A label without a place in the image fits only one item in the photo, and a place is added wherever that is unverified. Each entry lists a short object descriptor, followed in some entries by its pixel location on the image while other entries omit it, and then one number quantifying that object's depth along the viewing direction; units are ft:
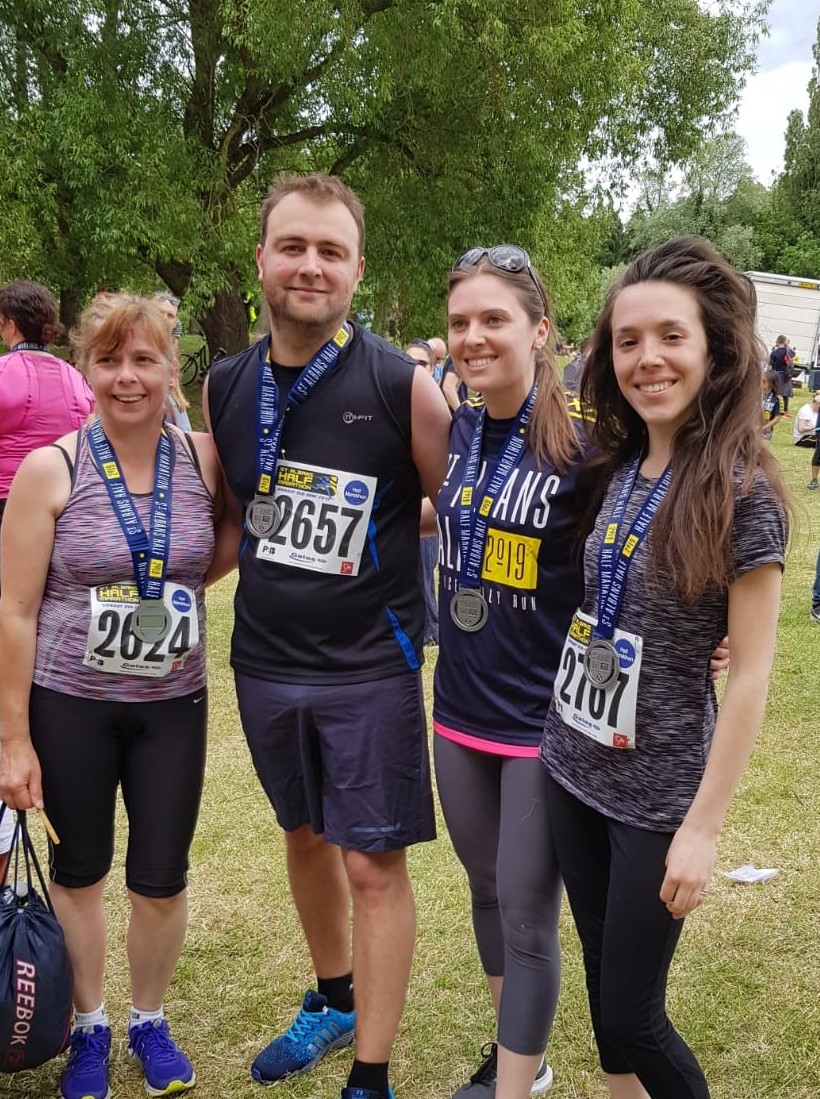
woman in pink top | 14.82
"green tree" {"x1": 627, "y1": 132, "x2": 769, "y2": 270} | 134.51
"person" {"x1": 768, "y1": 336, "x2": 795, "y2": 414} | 57.21
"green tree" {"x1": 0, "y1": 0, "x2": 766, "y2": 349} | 36.58
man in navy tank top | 7.54
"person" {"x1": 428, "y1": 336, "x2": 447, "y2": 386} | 30.12
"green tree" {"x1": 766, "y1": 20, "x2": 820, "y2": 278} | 150.00
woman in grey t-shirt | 5.41
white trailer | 83.20
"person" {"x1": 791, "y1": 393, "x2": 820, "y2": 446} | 50.88
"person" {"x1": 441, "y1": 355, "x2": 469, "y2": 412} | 18.93
